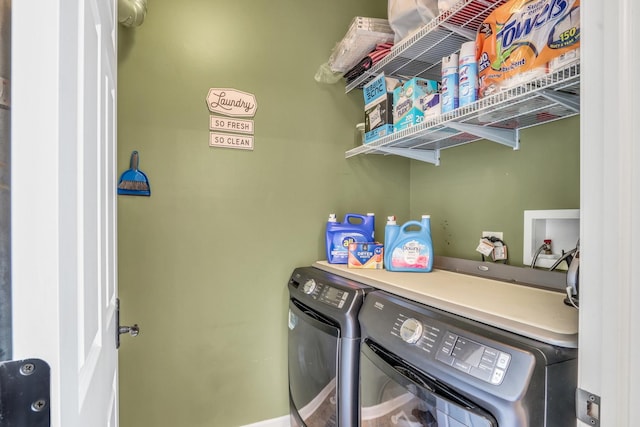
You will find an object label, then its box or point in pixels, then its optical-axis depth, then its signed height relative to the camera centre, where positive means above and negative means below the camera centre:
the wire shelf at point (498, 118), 1.00 +0.38
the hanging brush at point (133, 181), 1.62 +0.14
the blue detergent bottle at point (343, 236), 1.89 -0.14
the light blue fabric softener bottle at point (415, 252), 1.63 -0.20
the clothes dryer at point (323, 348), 1.30 -0.60
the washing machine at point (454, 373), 0.70 -0.39
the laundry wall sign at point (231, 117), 1.81 +0.52
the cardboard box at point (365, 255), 1.73 -0.23
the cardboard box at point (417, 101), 1.51 +0.52
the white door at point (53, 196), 0.38 +0.02
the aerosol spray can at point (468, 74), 1.24 +0.52
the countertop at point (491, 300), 0.77 -0.28
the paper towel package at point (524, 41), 0.93 +0.53
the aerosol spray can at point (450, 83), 1.33 +0.52
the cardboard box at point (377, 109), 1.77 +0.57
